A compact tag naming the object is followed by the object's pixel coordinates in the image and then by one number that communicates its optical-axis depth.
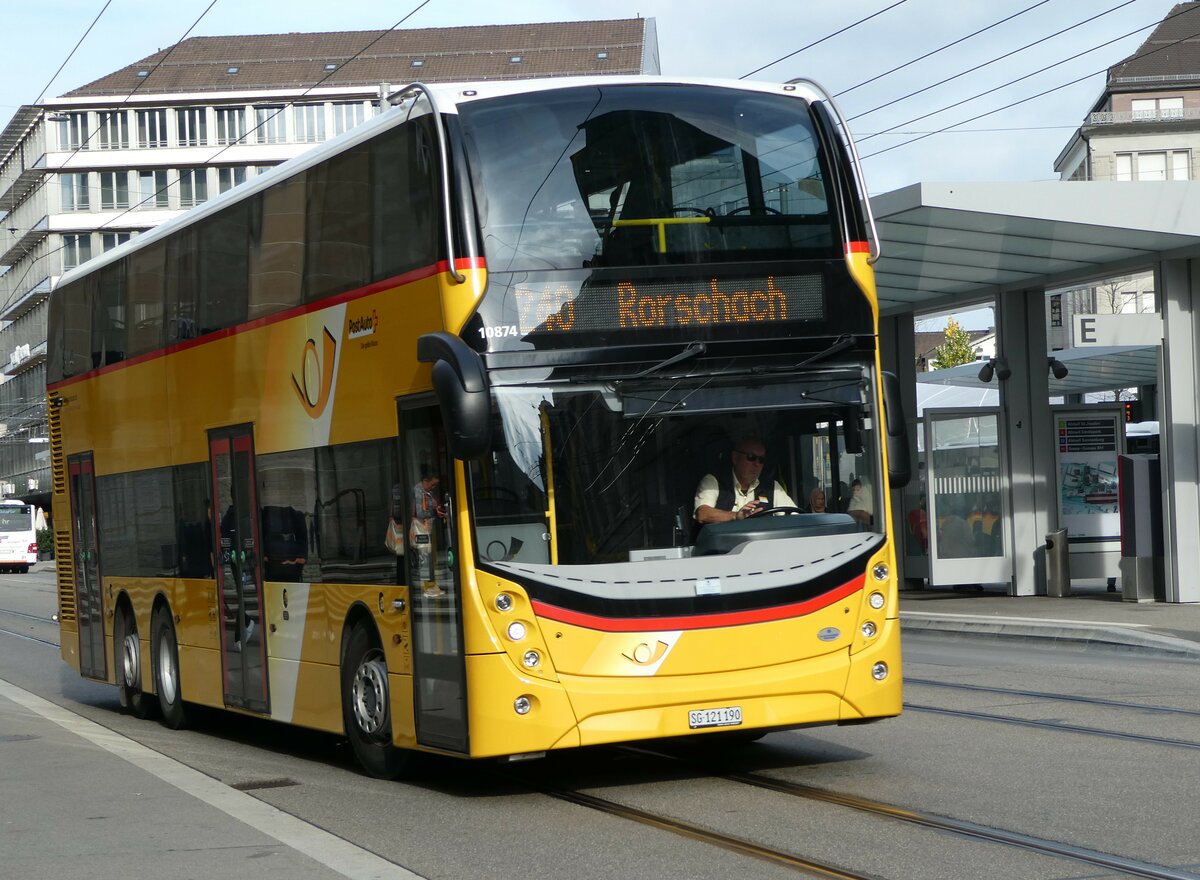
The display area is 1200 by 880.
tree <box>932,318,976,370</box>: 92.56
